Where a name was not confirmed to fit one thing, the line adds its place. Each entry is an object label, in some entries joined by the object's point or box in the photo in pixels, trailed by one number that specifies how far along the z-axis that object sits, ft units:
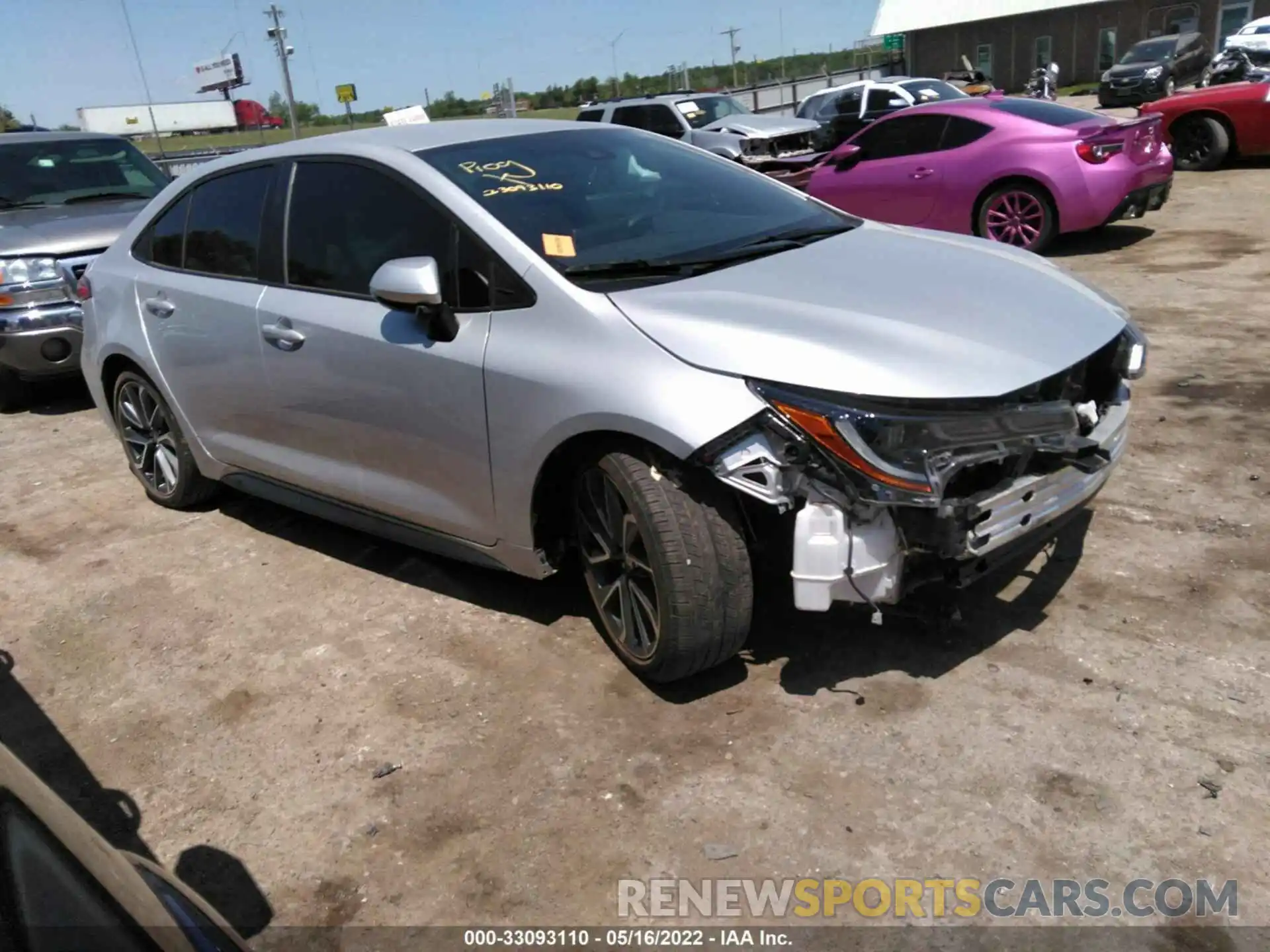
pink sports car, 29.17
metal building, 123.24
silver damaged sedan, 9.29
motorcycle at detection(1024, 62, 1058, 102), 95.45
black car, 80.23
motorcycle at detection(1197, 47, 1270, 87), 64.34
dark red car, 41.01
